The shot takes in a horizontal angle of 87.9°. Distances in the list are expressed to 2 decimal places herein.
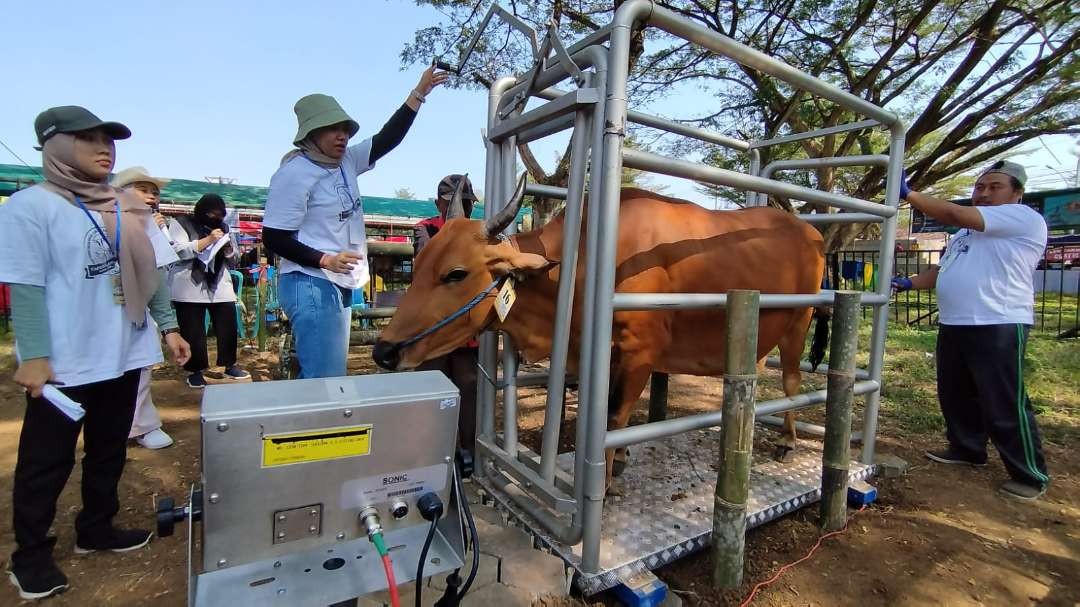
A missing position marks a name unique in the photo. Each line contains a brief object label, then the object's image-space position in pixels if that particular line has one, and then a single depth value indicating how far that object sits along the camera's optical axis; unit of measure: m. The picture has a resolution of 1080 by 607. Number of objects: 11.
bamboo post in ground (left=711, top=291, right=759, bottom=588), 2.11
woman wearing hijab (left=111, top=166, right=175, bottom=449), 3.85
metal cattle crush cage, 1.95
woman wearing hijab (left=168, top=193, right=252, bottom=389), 4.85
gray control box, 1.22
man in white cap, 3.28
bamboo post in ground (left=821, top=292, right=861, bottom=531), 2.69
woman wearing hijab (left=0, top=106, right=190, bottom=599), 2.07
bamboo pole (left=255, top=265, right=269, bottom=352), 6.45
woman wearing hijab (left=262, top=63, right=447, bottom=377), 2.38
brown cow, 2.37
